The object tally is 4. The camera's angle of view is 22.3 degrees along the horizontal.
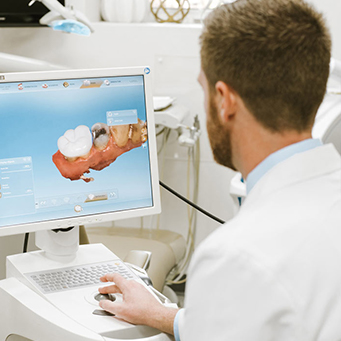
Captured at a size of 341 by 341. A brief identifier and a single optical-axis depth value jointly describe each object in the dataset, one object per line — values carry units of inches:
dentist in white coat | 53.2
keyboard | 72.6
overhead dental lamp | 112.2
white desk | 67.4
